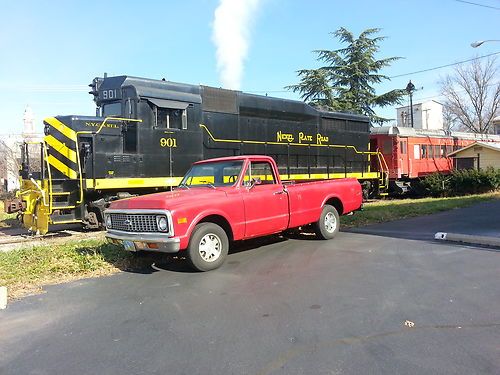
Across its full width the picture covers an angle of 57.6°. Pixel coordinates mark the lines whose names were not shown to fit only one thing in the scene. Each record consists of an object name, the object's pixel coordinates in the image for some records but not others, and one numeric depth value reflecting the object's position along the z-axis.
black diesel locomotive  11.30
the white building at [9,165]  36.03
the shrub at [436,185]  22.77
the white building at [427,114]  68.31
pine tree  33.81
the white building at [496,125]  57.88
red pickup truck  7.05
